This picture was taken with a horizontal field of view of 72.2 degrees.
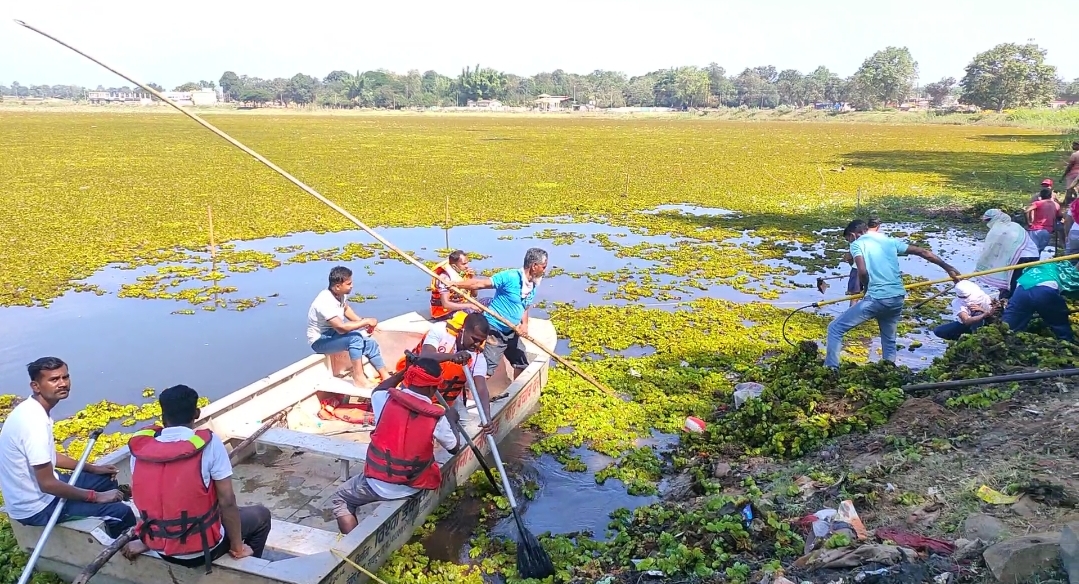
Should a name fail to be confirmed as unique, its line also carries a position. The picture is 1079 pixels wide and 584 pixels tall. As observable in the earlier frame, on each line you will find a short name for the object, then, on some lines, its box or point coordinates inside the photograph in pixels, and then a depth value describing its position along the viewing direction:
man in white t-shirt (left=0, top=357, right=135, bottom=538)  4.38
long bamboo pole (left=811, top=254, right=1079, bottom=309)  6.39
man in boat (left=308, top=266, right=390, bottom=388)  7.54
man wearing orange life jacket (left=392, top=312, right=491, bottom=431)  5.95
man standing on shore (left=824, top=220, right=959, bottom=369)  7.45
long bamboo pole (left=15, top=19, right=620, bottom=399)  4.58
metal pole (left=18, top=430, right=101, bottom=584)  4.24
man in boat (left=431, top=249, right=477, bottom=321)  8.59
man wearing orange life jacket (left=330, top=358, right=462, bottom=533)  5.13
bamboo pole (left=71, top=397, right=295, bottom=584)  4.16
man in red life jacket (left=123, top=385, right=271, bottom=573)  3.97
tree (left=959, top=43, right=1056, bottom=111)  83.44
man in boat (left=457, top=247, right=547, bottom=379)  7.49
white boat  4.50
